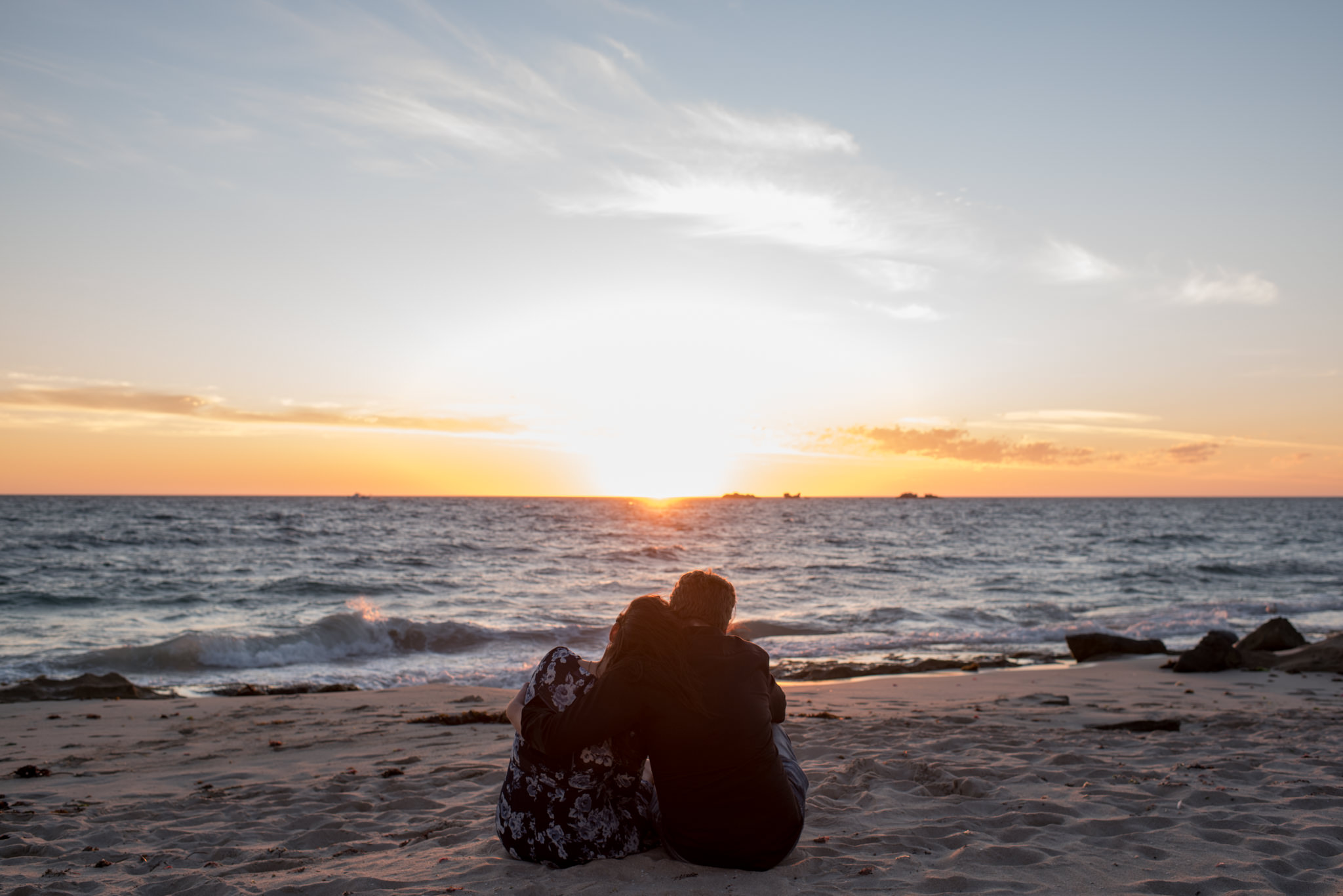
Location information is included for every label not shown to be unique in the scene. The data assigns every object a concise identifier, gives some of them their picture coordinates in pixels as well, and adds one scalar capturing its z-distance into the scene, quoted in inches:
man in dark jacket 135.5
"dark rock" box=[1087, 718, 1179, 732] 300.2
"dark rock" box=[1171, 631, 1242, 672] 472.4
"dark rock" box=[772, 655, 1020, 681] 495.2
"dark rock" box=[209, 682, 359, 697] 443.2
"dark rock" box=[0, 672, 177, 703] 400.2
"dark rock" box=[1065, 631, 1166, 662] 549.6
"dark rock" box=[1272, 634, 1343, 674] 448.1
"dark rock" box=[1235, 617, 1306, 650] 540.7
